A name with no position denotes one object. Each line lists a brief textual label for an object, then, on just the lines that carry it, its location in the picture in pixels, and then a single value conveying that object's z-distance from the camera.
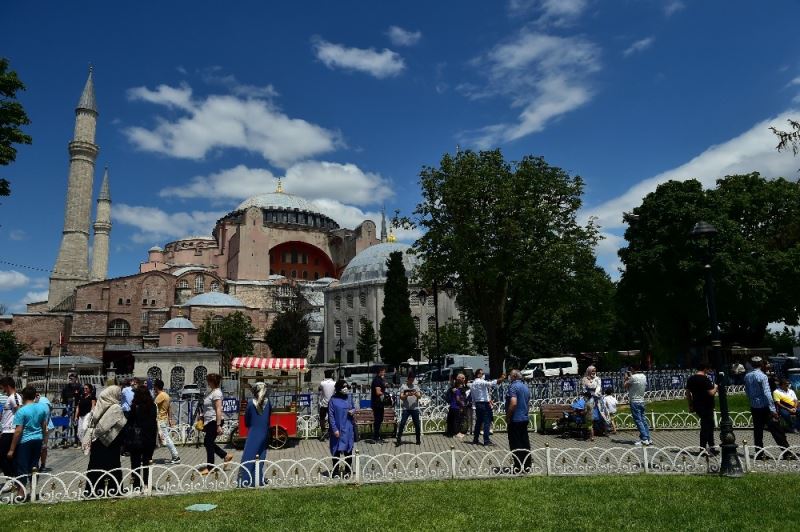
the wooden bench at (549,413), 12.88
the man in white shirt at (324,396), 12.47
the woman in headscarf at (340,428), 8.40
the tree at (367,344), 49.88
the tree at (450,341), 48.10
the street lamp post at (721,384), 7.61
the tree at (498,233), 21.80
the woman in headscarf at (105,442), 7.24
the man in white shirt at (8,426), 8.09
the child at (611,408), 12.80
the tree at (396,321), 44.50
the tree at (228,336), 47.28
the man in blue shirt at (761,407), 8.97
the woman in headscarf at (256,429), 8.03
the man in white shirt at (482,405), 11.90
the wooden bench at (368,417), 13.27
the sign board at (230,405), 15.27
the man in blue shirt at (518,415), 8.90
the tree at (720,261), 27.38
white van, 33.84
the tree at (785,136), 12.59
